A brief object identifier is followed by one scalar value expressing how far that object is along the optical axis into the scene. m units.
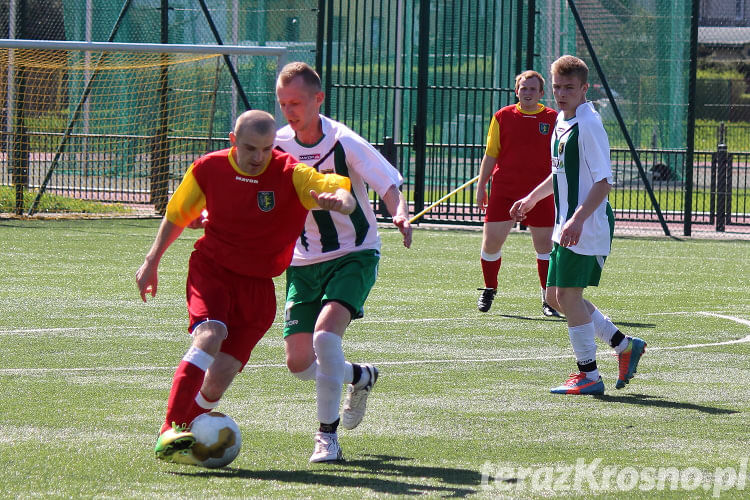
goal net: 36.47
